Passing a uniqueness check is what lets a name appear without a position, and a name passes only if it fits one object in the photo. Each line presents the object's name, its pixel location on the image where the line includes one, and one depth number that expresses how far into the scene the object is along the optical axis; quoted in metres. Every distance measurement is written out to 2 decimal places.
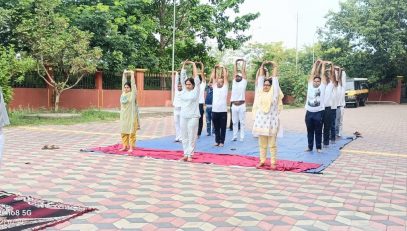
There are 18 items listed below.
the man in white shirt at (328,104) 9.13
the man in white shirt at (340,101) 10.12
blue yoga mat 7.85
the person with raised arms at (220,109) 9.20
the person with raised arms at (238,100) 9.67
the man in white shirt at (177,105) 9.00
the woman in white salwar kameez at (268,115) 6.77
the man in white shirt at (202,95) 10.15
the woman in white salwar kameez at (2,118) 4.39
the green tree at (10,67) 13.02
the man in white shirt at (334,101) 9.48
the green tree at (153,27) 19.08
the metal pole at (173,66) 21.18
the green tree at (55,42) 14.96
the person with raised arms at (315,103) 8.22
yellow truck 27.41
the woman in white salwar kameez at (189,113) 7.35
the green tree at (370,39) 31.28
